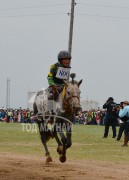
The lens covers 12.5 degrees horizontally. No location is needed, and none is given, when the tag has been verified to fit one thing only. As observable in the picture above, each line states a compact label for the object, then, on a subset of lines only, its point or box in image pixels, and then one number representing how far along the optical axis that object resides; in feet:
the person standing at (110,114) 104.63
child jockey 49.16
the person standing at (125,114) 83.84
